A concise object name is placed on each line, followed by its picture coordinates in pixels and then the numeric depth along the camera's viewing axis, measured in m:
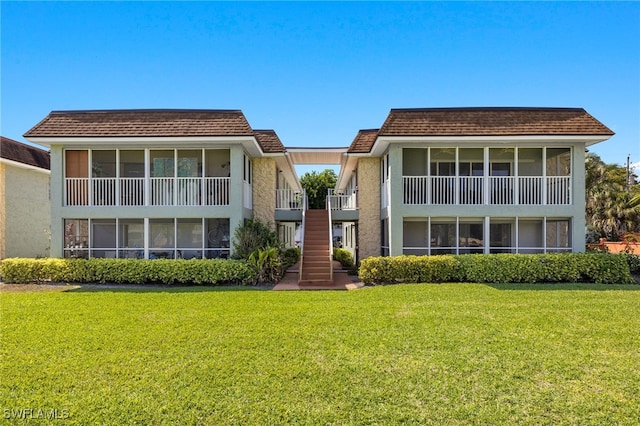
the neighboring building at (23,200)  17.61
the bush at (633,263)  14.60
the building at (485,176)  14.35
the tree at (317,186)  52.00
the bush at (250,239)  14.38
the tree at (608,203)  27.08
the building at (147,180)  14.48
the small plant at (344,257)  20.41
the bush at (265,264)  13.77
